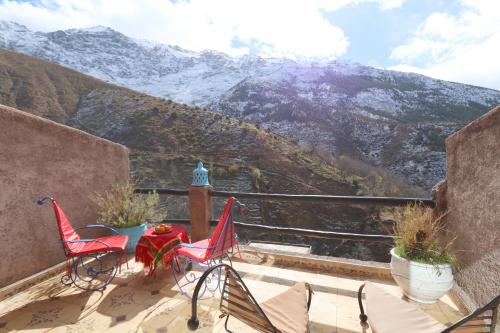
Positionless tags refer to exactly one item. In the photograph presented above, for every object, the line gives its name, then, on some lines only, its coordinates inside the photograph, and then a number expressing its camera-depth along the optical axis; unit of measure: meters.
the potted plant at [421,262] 2.56
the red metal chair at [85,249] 3.13
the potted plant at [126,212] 4.25
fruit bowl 3.55
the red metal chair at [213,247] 3.13
